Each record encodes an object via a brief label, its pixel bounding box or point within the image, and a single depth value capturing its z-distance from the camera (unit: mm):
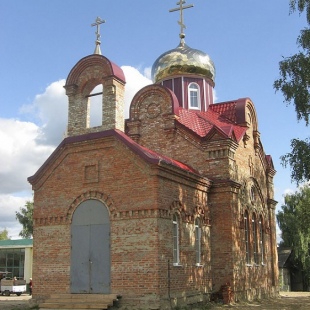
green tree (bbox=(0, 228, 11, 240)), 61328
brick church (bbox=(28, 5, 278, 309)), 12328
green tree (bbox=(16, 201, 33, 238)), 43312
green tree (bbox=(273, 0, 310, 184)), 13555
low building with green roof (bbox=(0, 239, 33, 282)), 28344
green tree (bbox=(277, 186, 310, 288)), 31738
